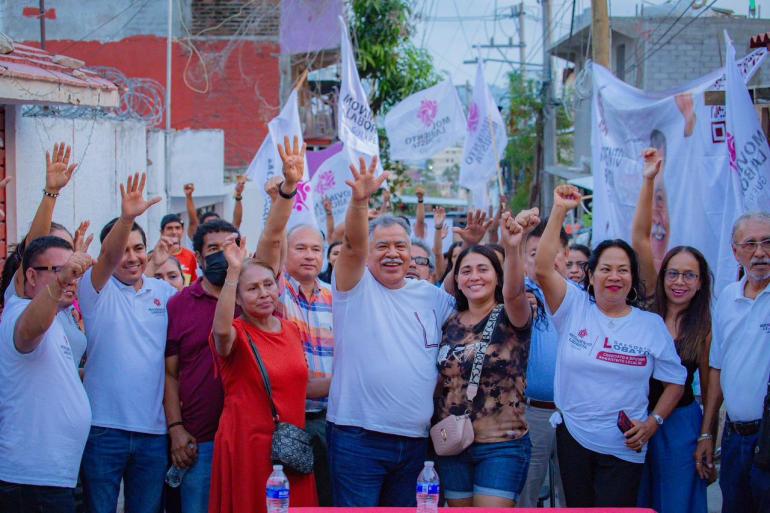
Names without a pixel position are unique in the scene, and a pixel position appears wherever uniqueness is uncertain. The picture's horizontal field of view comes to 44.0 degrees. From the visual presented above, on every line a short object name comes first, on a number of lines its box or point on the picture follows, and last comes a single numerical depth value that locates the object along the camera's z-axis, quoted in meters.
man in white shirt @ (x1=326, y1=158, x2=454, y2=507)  5.00
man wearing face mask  5.32
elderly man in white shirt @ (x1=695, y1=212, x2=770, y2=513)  4.92
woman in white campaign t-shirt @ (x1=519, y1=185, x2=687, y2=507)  4.97
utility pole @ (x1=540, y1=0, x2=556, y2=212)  28.19
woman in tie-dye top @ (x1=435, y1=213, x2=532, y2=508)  4.95
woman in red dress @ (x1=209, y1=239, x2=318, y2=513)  4.93
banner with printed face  6.99
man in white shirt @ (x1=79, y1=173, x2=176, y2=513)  5.19
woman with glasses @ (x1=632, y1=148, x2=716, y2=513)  5.23
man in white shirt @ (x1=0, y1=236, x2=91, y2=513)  4.41
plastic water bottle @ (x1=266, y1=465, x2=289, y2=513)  3.80
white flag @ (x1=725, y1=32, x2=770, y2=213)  6.06
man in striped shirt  5.44
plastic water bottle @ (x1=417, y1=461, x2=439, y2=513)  3.89
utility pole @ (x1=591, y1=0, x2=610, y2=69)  10.50
